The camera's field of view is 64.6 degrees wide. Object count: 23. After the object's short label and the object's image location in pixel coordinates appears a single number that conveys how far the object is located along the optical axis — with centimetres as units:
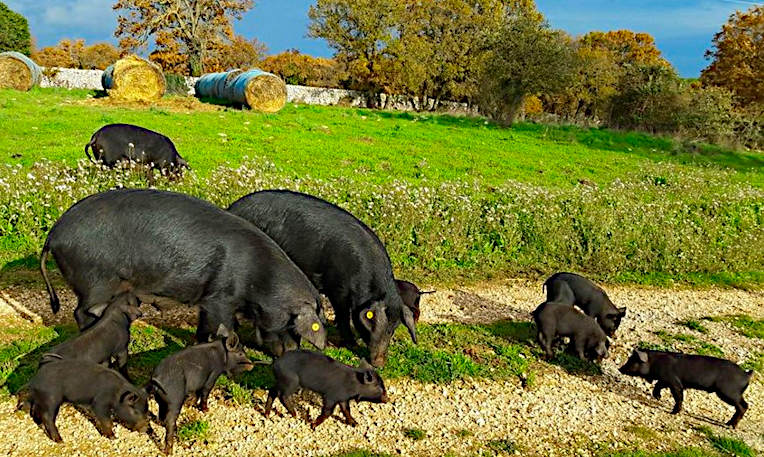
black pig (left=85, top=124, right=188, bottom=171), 1273
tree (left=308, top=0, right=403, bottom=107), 4388
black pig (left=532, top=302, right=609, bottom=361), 709
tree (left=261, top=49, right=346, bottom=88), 5314
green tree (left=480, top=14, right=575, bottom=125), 2755
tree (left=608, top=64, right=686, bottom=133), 3362
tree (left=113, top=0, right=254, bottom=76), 4331
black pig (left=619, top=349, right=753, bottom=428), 603
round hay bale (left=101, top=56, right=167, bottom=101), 2572
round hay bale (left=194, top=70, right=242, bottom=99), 2906
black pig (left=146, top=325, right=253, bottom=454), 488
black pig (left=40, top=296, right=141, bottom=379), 511
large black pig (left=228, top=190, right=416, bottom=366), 647
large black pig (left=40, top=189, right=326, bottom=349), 587
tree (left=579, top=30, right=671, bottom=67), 6012
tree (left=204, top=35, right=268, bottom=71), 4709
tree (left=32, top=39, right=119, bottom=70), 6319
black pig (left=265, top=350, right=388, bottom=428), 529
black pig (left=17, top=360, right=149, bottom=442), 469
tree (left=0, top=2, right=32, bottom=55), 4397
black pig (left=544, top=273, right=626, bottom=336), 802
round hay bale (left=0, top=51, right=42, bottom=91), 2695
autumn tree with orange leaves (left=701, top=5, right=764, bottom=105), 3738
